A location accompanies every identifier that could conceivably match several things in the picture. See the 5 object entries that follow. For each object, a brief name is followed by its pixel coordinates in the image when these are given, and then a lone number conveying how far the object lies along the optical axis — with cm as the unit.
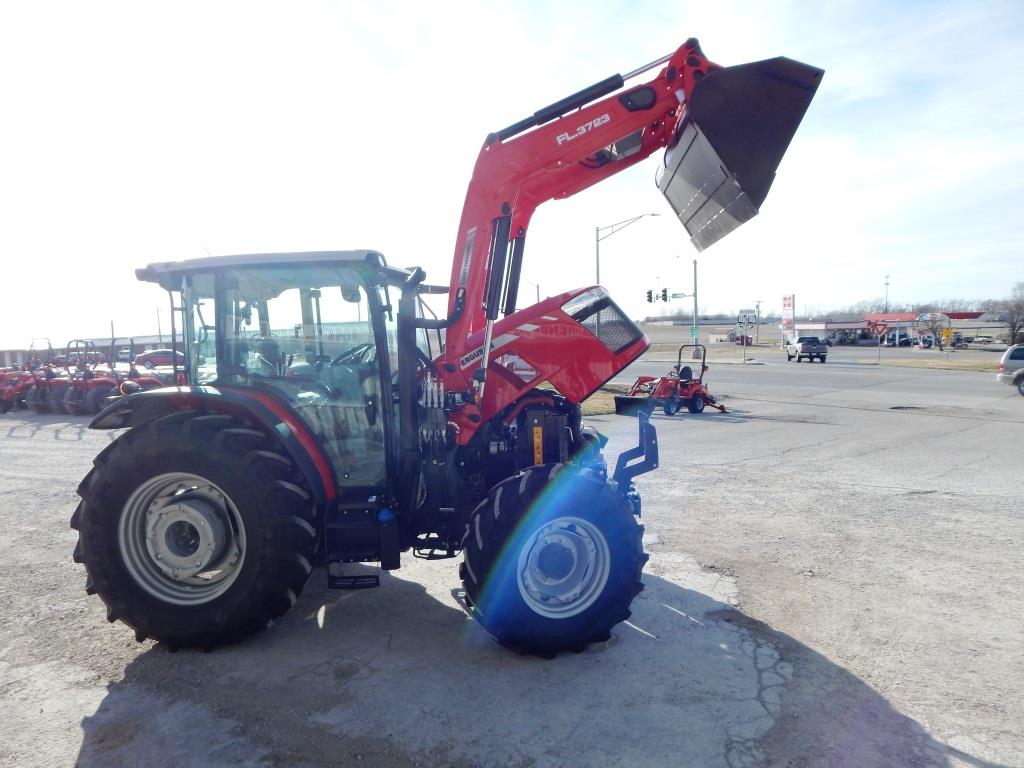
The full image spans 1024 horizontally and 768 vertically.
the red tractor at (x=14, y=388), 1992
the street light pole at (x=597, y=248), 2687
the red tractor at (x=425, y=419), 413
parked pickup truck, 4469
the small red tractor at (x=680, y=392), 1723
